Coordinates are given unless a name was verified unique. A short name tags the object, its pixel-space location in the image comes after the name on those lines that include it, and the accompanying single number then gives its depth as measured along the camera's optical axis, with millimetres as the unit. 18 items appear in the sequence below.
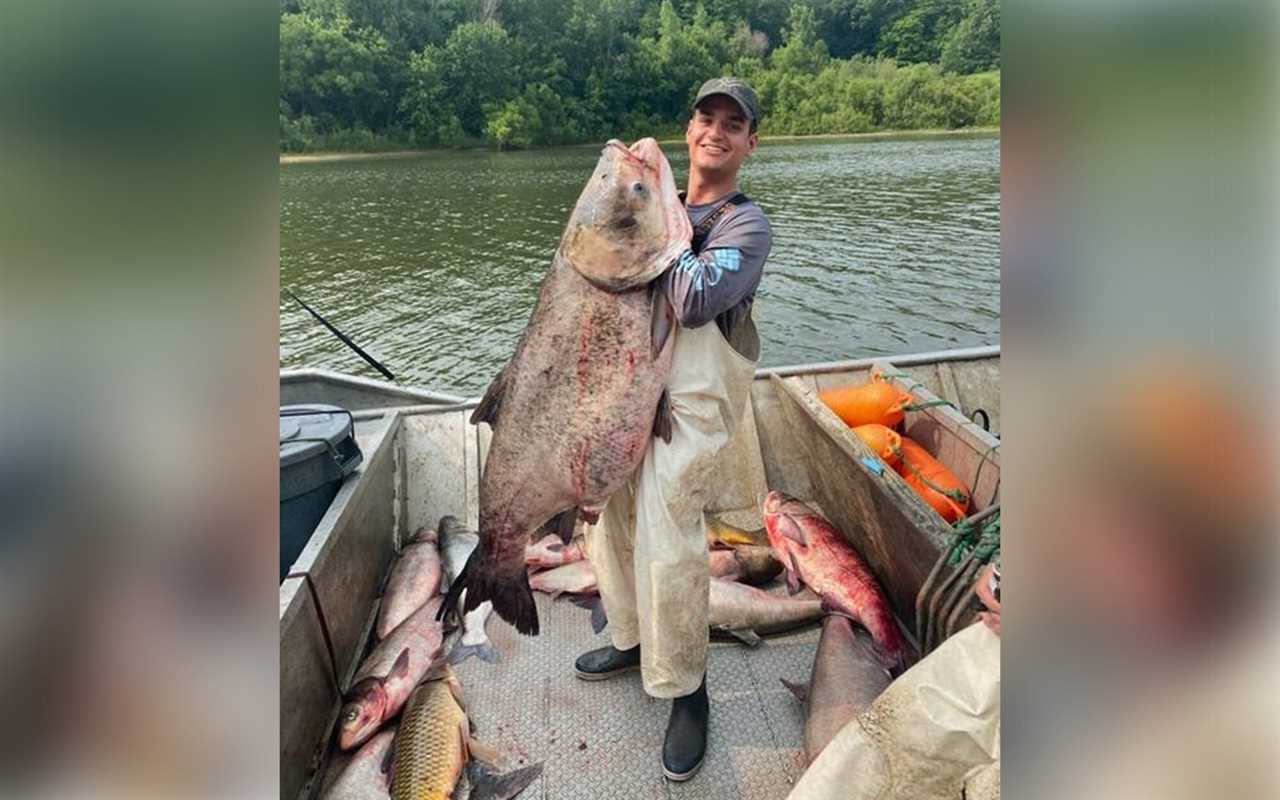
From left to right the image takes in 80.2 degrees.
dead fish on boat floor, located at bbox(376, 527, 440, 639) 3652
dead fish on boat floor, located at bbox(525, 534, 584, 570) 4062
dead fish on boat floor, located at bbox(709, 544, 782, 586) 3959
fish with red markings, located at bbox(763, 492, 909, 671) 3293
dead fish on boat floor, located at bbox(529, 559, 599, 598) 3852
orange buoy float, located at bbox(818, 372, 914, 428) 4664
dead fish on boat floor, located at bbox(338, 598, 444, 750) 2947
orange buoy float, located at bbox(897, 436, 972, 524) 3943
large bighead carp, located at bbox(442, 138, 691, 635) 2490
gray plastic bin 3320
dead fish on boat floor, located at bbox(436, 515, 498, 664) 3438
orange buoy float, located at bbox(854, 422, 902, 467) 4207
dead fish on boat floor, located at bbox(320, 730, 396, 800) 2678
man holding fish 2420
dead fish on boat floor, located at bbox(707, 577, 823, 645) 3441
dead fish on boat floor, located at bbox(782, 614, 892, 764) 2742
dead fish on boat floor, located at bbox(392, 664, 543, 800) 2674
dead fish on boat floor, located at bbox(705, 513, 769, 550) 4266
